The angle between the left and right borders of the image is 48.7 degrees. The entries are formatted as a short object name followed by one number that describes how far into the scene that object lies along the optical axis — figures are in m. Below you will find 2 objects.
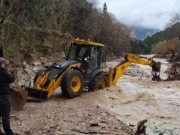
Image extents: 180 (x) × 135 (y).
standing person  4.19
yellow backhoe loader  7.53
